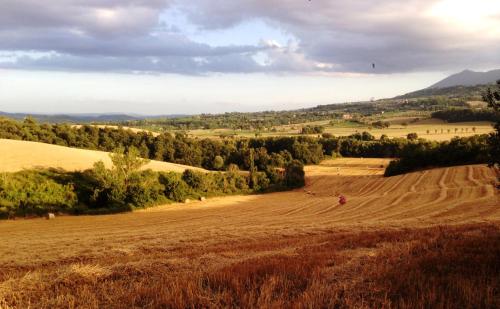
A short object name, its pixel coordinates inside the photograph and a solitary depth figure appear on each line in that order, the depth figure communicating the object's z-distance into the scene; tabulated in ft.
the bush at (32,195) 141.49
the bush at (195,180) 192.34
